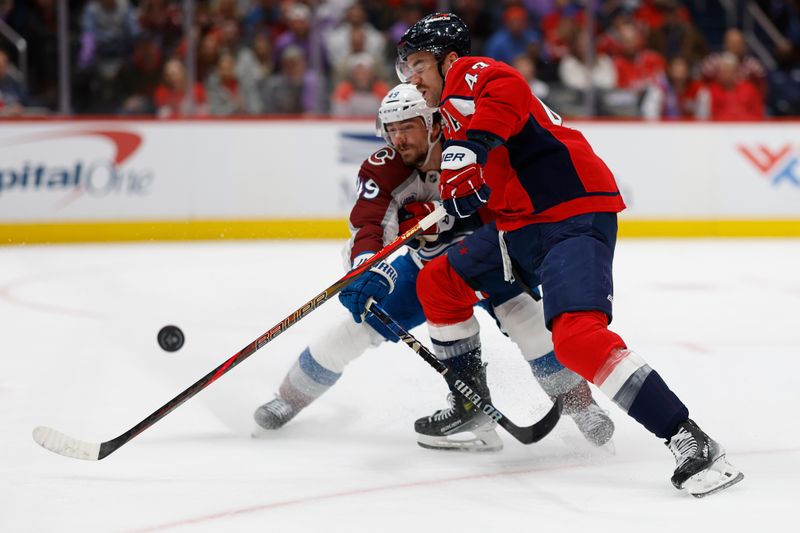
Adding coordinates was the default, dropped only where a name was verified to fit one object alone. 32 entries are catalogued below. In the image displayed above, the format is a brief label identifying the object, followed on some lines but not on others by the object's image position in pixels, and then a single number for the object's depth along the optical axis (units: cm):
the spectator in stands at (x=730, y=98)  1617
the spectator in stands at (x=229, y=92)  1530
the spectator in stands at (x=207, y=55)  1530
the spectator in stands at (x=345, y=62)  1556
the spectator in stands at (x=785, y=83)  1614
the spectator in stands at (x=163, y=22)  1518
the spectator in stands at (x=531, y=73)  1566
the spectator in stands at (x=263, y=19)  1567
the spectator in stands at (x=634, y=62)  1612
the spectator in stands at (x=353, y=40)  1559
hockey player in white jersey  568
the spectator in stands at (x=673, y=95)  1598
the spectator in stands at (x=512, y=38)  1591
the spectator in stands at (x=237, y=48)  1545
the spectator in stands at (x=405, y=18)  1577
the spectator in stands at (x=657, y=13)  1669
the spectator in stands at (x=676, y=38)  1662
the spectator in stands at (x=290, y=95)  1545
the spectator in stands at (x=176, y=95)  1519
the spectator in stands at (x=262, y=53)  1561
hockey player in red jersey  468
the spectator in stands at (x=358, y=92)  1548
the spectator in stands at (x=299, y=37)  1559
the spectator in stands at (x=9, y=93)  1455
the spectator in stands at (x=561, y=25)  1605
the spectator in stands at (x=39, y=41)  1468
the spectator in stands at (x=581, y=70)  1591
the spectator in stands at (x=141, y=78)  1513
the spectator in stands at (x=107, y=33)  1505
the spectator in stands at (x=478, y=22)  1608
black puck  593
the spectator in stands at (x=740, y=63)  1652
